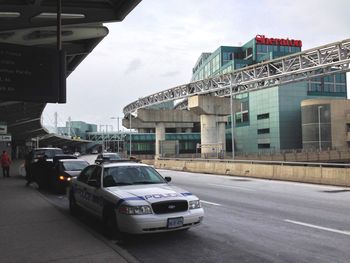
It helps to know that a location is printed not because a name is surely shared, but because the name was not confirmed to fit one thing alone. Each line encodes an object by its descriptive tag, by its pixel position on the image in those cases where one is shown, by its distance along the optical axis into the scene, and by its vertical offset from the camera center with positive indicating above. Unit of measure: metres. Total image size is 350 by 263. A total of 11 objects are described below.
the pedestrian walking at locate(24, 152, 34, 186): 21.66 -1.49
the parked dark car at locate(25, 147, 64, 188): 19.05 -0.97
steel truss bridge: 42.09 +8.65
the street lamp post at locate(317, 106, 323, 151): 74.99 +3.25
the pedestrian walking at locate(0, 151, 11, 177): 25.56 -0.92
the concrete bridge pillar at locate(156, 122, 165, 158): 73.69 +2.57
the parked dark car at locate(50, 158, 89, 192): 16.36 -0.99
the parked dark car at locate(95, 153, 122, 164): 30.74 -0.78
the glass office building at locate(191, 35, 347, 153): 83.06 +9.20
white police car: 7.46 -1.08
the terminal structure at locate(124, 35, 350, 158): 46.20 +8.36
